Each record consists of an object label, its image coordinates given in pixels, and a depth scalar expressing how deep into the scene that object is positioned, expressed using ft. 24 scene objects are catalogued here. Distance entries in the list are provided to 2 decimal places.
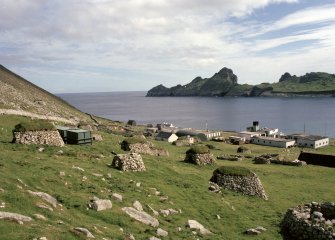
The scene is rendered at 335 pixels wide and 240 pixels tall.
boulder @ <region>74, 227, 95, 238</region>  46.57
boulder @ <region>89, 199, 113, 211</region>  60.03
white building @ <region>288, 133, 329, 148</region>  342.03
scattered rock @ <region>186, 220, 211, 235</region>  64.69
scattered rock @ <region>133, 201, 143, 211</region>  66.23
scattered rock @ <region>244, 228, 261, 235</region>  70.38
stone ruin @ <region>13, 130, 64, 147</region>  105.60
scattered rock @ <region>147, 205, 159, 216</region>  67.30
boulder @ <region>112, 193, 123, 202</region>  67.27
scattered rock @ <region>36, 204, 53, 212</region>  53.47
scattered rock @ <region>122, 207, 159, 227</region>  61.34
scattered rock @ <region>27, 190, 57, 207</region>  56.96
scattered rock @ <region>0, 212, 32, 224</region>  45.37
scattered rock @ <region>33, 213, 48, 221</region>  49.20
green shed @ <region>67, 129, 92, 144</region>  121.29
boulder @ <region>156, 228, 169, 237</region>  57.11
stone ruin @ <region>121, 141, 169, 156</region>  142.35
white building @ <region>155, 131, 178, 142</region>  331.00
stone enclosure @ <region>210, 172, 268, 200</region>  104.68
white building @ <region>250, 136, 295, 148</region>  331.16
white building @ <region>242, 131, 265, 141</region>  373.50
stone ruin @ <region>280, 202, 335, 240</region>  66.85
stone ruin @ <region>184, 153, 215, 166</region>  148.56
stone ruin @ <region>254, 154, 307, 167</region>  192.65
